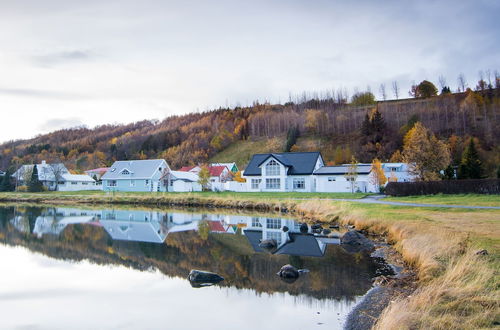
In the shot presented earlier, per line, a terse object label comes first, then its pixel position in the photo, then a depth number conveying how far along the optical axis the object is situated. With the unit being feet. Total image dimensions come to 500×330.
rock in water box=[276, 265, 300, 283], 43.45
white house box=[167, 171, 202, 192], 207.72
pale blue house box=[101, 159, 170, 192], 209.56
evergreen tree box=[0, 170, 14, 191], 232.94
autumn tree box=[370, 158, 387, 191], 155.22
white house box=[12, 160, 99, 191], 235.61
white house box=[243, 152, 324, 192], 174.40
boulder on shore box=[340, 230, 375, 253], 58.75
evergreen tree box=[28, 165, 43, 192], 222.48
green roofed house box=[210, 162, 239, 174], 281.74
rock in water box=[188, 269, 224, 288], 44.17
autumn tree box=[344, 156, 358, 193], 156.04
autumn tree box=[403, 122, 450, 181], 139.74
